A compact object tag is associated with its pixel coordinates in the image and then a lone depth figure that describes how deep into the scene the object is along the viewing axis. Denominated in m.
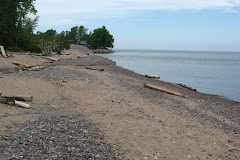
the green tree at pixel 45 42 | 35.91
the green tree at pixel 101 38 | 141.12
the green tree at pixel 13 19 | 29.59
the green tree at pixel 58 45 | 41.69
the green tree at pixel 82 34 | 163.01
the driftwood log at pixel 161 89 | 14.33
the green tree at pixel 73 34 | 161.57
